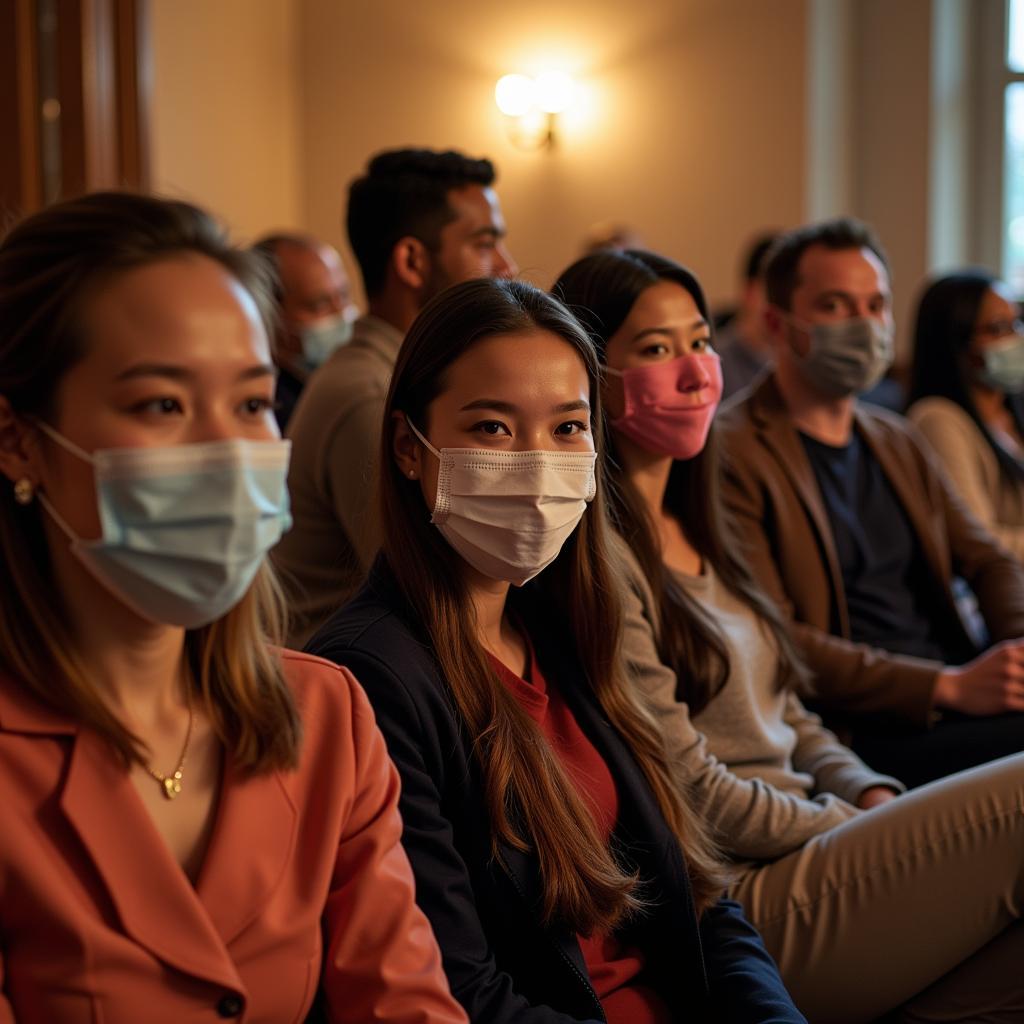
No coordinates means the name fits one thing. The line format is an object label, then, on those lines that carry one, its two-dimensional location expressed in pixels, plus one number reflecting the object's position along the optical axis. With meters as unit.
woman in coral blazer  1.07
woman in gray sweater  1.79
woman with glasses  3.53
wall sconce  5.93
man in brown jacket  2.46
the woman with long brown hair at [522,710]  1.42
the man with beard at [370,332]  2.38
